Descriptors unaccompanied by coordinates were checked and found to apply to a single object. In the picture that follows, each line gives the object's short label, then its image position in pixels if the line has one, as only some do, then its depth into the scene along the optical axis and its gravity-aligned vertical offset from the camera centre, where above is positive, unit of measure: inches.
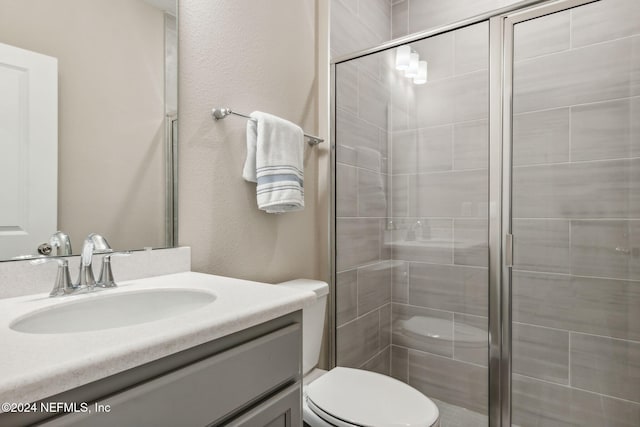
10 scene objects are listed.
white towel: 53.4 +7.2
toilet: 44.6 -24.8
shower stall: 56.5 +1.4
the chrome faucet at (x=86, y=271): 33.3 -5.5
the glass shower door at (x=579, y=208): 55.5 +0.9
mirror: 33.2 +9.4
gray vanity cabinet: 20.6 -11.8
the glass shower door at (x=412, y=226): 66.2 -2.5
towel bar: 50.2 +14.0
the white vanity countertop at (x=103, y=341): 17.3 -7.5
